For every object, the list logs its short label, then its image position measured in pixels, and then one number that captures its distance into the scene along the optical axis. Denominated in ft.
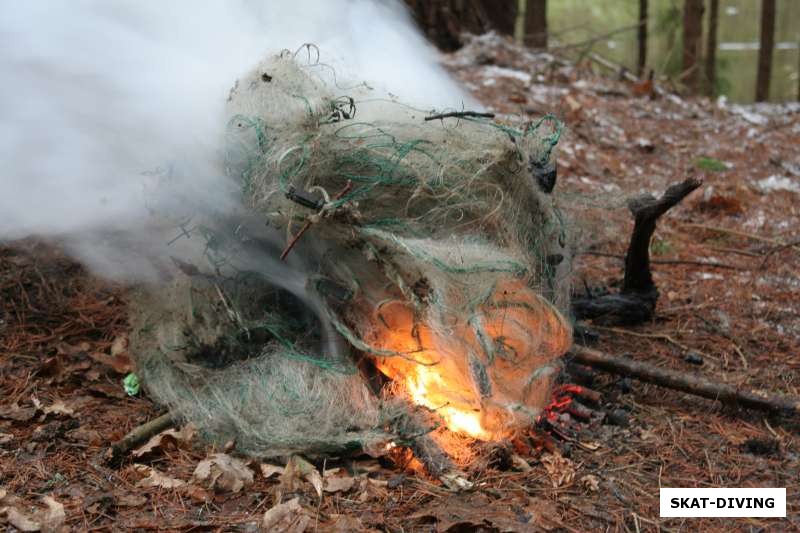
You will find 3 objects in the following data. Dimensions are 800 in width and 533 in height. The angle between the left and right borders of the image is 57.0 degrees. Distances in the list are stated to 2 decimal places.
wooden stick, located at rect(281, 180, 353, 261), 7.88
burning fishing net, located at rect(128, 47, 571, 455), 7.94
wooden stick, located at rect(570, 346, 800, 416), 8.81
